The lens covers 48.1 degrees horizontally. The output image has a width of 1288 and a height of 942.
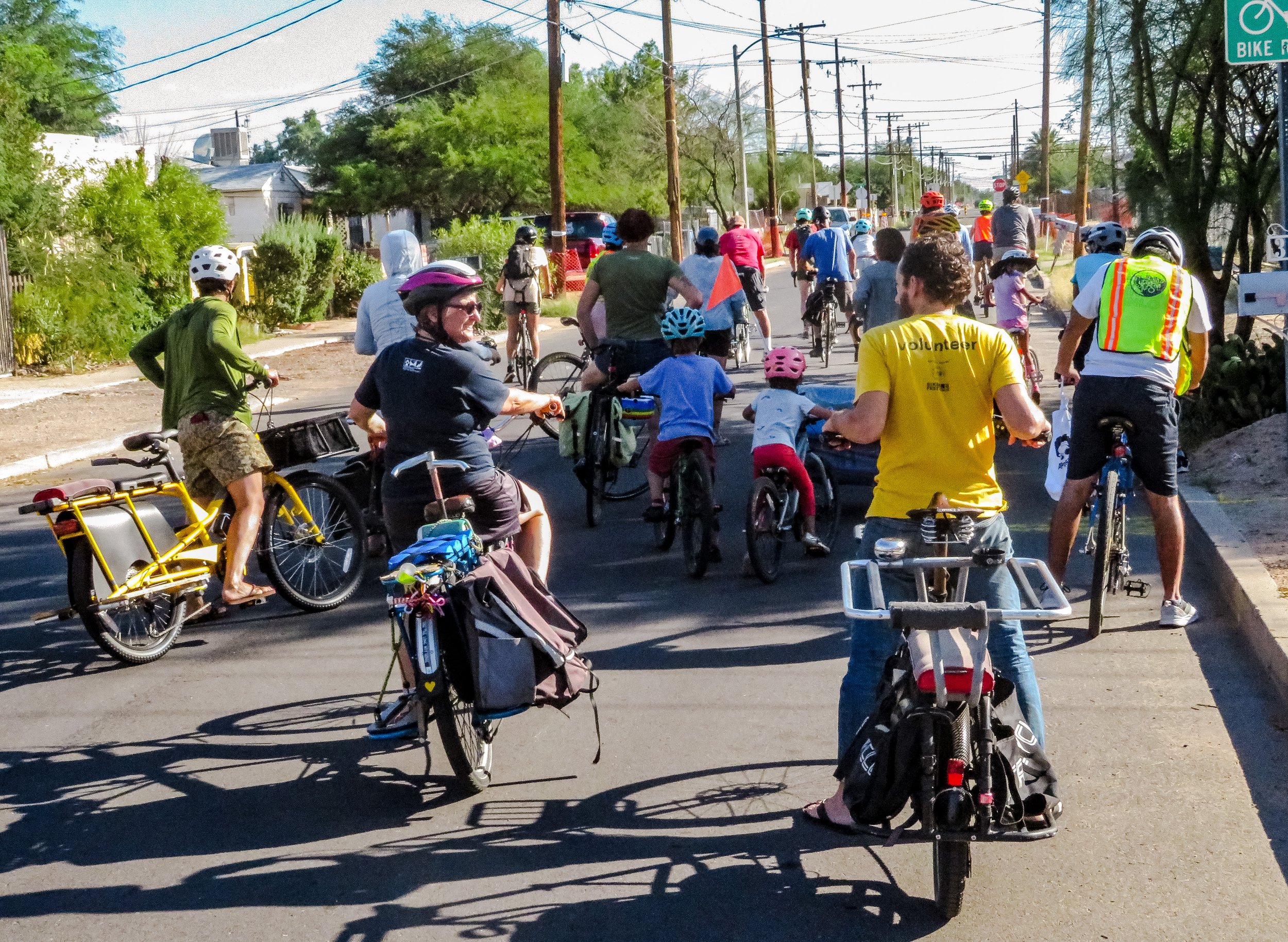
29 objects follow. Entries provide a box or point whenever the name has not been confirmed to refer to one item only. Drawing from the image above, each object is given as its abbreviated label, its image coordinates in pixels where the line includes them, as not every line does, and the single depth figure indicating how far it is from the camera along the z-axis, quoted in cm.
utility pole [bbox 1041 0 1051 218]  3791
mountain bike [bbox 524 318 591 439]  1265
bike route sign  845
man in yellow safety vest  650
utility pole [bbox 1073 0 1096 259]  1264
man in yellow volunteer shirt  433
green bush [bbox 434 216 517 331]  2914
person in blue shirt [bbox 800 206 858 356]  1781
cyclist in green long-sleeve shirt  718
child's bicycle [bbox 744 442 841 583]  771
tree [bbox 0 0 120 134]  5800
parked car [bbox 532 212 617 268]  4278
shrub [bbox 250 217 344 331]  2722
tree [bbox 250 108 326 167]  10612
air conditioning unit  9219
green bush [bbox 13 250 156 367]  2103
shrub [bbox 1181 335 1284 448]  1088
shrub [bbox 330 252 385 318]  3050
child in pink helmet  784
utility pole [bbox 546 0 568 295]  3020
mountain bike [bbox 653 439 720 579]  793
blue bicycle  660
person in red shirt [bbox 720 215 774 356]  1738
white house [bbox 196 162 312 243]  6862
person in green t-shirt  999
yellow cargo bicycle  664
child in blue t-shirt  804
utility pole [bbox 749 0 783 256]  5647
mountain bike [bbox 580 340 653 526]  955
